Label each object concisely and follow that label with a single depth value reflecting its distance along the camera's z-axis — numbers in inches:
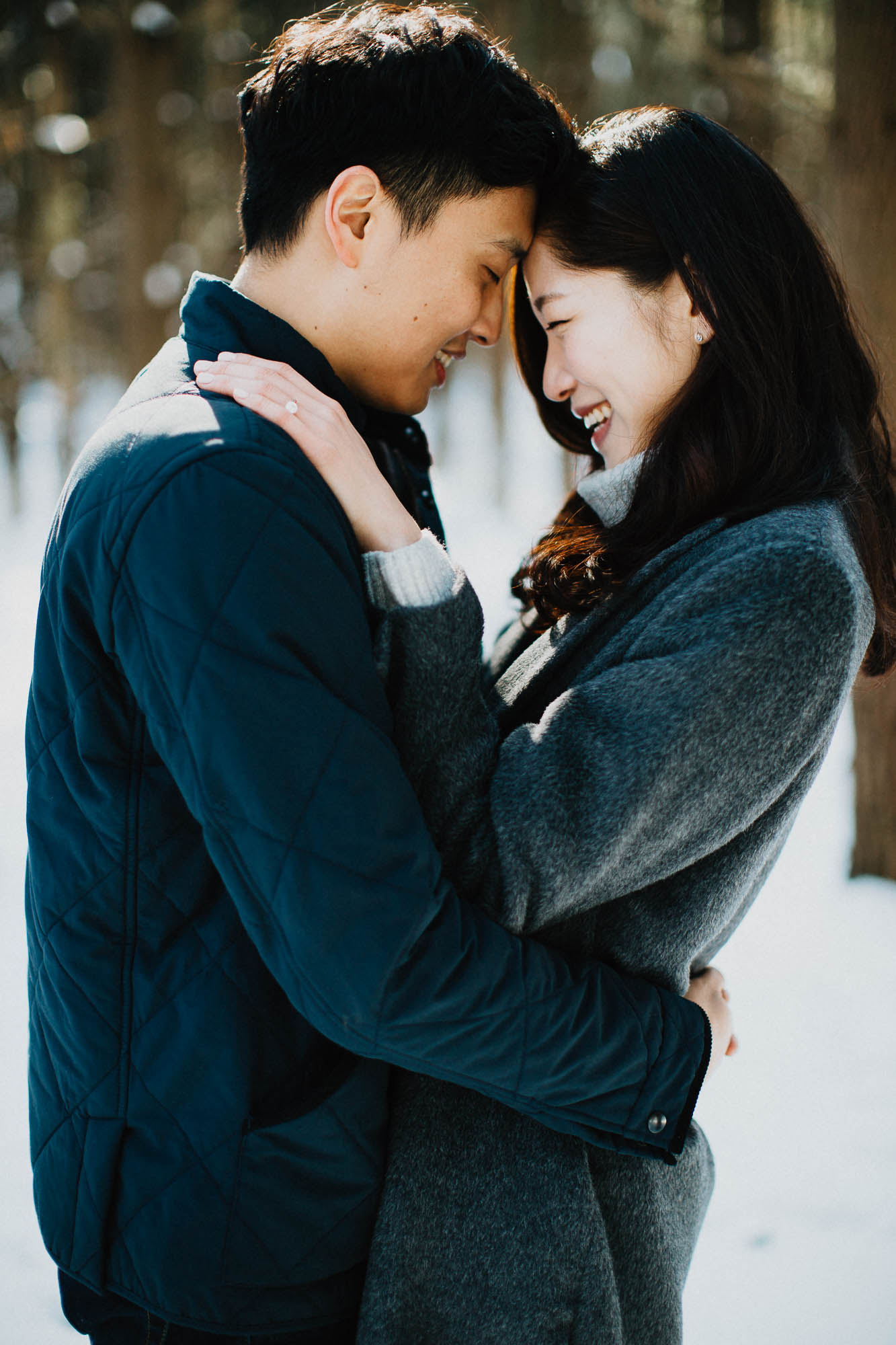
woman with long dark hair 46.9
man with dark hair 40.3
